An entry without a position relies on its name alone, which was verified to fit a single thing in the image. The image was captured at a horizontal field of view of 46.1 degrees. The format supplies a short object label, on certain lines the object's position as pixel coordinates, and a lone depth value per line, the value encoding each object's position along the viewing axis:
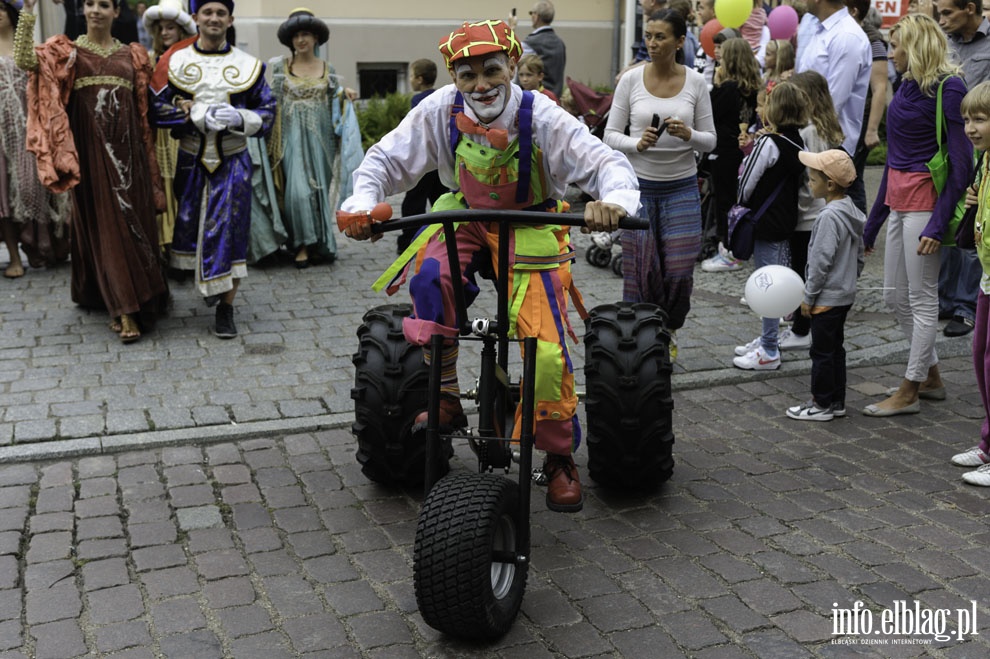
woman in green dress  9.48
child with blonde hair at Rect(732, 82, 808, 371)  6.76
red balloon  10.26
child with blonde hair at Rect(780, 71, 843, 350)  6.78
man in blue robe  7.38
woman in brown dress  7.05
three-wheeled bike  3.62
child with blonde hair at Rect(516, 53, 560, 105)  8.93
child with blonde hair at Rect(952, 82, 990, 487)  5.02
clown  4.34
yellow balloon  9.76
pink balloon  11.00
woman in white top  6.45
